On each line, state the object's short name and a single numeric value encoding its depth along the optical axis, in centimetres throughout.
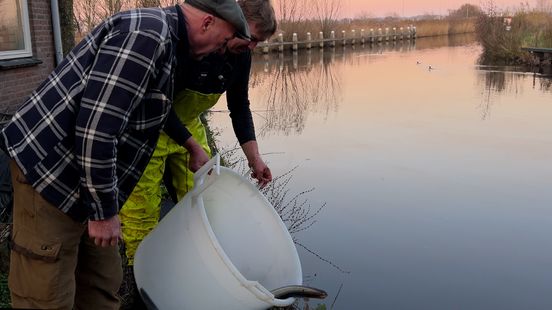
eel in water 259
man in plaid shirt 189
